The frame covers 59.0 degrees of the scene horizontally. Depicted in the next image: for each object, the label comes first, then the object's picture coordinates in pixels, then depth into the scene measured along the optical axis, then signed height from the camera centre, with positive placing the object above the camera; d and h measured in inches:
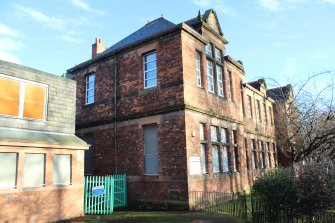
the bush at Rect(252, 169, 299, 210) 399.5 -34.3
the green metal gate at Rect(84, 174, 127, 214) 557.9 -52.6
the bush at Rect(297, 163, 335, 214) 385.7 -33.7
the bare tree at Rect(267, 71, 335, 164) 667.4 +84.1
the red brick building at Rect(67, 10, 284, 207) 586.2 +124.7
